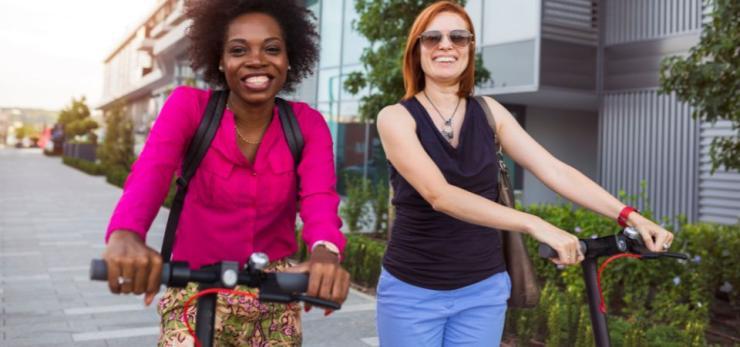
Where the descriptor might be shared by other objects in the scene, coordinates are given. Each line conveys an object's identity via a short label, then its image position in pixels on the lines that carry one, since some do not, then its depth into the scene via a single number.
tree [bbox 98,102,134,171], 31.30
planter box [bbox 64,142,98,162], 50.91
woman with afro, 1.97
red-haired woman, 2.32
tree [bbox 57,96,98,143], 73.00
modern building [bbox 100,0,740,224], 12.68
